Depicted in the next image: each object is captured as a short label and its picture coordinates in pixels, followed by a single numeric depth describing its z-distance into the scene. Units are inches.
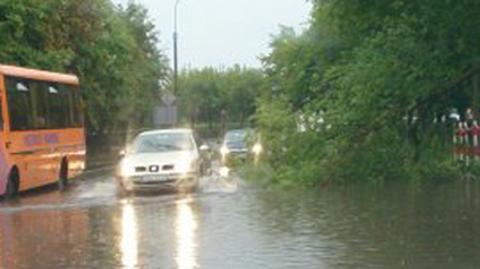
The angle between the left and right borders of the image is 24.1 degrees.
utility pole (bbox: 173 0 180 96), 2406.5
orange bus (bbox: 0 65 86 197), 992.2
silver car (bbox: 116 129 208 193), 998.4
